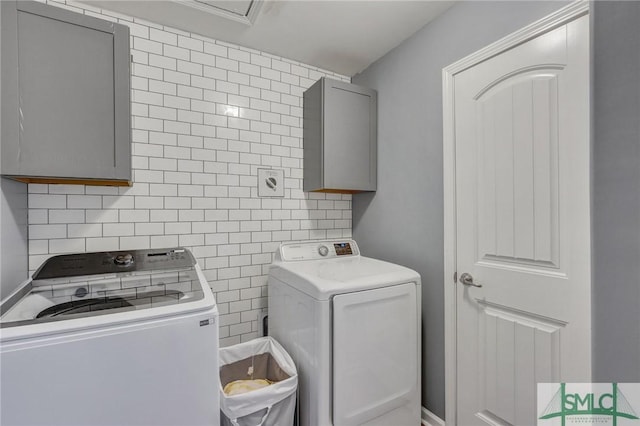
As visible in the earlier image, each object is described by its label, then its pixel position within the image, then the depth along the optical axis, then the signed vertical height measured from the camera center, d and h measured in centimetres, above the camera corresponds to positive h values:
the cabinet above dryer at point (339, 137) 214 +57
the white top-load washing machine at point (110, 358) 88 -47
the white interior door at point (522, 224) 123 -7
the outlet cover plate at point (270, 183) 219 +22
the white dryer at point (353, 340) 148 -70
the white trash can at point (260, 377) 139 -92
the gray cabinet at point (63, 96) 128 +54
